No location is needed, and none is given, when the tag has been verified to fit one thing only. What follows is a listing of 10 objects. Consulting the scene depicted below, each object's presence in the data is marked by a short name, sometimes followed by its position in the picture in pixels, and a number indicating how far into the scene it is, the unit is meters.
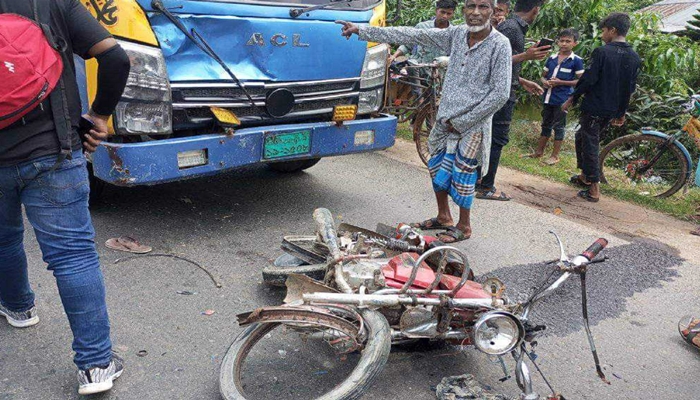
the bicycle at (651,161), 5.82
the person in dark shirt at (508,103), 4.98
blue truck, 3.47
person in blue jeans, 2.11
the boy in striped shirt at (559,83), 6.99
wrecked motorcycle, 2.35
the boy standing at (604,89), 5.48
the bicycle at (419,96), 6.45
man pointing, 3.81
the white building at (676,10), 18.50
